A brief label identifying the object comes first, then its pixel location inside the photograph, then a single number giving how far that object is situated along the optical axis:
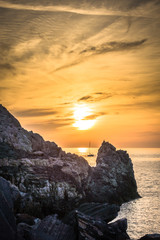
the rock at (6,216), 15.78
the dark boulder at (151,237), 16.78
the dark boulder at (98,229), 18.70
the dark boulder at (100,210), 29.59
